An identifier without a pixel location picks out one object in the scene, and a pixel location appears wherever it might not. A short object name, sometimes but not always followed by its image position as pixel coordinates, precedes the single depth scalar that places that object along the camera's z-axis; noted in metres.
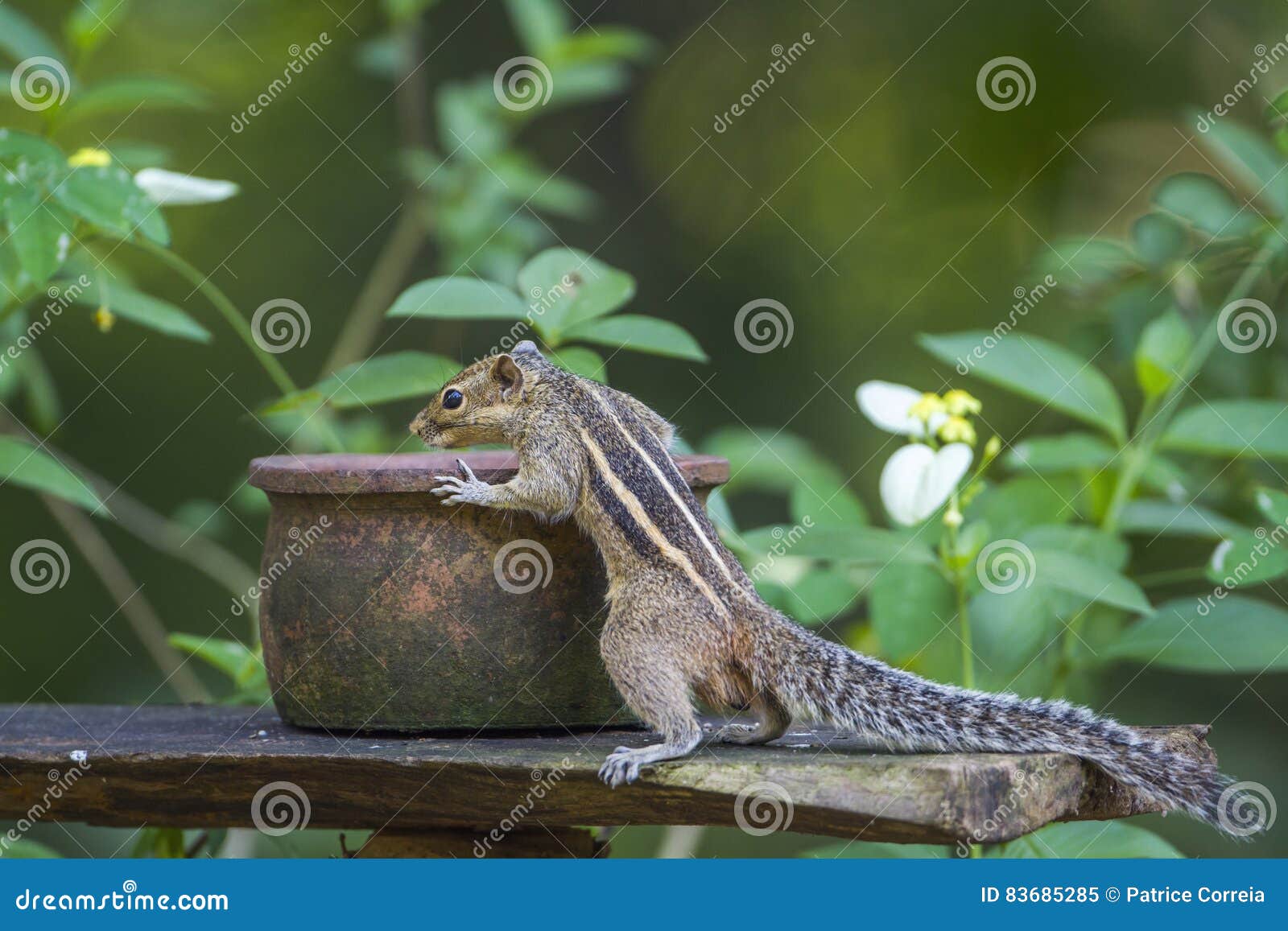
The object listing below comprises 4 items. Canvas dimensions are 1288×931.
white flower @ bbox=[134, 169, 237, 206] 3.14
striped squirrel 2.21
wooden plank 2.00
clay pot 2.47
